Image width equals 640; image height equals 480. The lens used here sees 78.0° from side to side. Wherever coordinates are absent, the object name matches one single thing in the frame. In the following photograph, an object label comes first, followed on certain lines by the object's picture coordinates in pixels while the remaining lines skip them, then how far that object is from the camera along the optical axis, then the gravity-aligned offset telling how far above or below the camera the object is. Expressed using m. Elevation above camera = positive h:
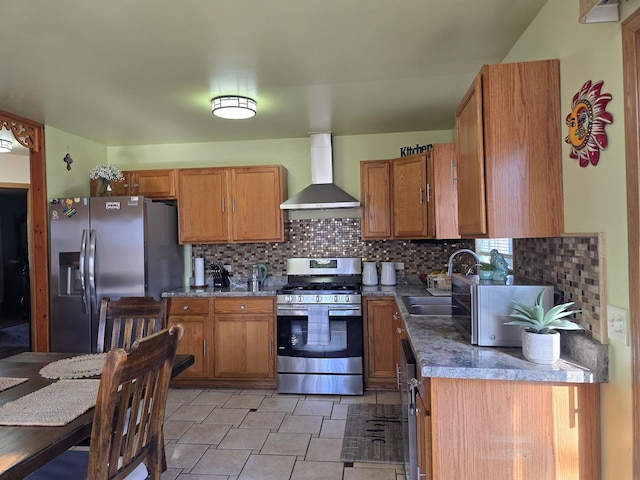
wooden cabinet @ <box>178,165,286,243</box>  4.01 +0.40
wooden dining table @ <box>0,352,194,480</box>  1.11 -0.60
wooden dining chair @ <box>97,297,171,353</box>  2.29 -0.41
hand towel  3.59 -0.77
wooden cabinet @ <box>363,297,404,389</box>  3.60 -0.94
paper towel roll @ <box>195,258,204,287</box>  4.18 -0.29
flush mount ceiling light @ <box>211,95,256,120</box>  2.95 +1.04
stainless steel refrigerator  3.51 -0.09
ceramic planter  1.50 -0.42
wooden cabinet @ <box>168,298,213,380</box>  3.77 -0.84
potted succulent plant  1.50 -0.37
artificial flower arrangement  3.80 +0.72
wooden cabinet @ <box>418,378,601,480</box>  1.47 -0.73
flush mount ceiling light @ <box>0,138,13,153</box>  3.80 +1.01
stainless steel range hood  3.78 +0.53
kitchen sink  2.95 -0.51
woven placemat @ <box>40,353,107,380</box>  1.81 -0.58
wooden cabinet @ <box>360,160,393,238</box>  3.90 +0.42
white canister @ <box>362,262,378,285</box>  4.00 -0.34
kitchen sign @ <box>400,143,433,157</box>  3.82 +0.88
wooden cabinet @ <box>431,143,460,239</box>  3.28 +0.38
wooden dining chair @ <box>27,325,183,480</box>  1.21 -0.59
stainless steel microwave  1.71 -0.30
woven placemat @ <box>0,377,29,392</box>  1.67 -0.58
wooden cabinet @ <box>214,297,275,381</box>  3.71 -0.89
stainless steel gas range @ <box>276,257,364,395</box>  3.56 -0.91
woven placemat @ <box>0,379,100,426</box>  1.35 -0.58
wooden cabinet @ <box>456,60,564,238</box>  1.70 +0.38
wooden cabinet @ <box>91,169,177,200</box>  4.12 +0.65
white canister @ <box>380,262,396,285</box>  3.98 -0.34
